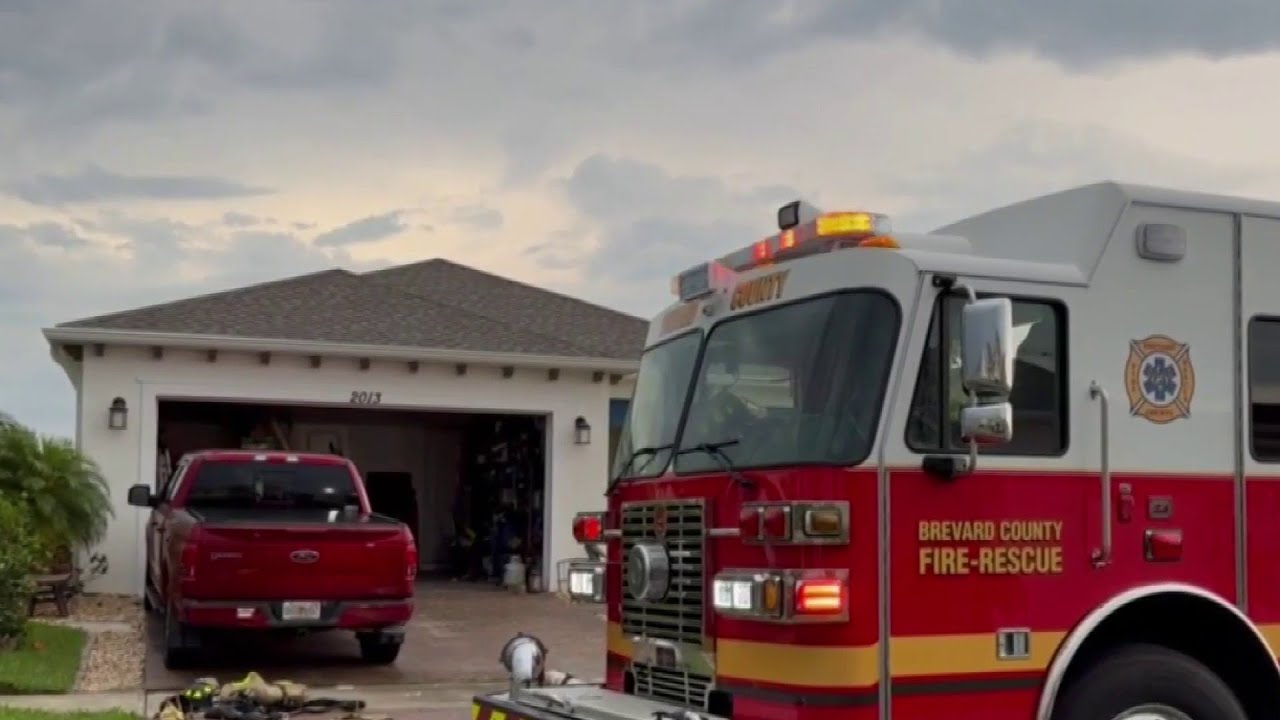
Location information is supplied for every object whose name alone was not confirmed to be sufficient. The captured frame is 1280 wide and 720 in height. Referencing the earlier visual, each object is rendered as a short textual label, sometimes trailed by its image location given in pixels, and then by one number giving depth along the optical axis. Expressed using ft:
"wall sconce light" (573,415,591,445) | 66.74
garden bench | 51.24
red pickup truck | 38.32
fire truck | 17.49
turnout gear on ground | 32.58
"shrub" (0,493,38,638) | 41.09
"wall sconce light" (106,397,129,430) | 58.44
